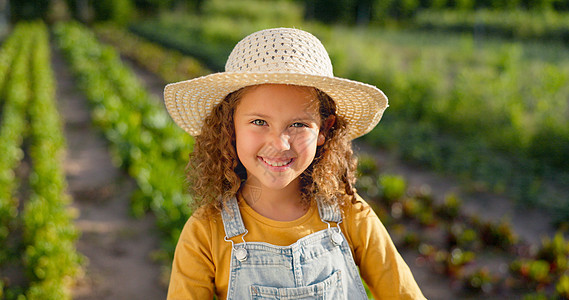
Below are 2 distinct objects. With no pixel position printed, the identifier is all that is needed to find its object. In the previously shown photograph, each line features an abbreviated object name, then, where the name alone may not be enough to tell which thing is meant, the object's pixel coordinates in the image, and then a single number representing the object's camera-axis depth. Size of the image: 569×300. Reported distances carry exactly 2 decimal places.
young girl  1.23
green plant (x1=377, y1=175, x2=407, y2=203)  4.05
